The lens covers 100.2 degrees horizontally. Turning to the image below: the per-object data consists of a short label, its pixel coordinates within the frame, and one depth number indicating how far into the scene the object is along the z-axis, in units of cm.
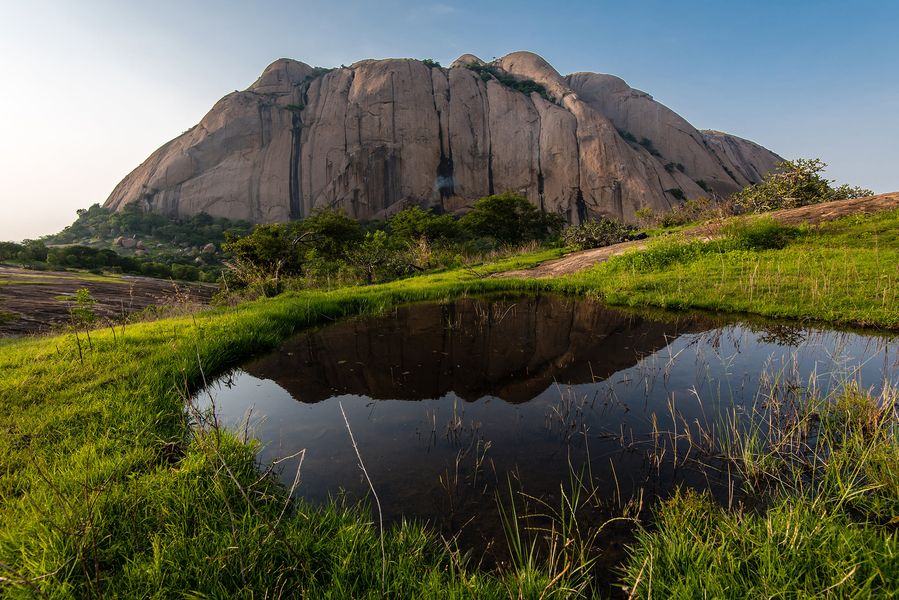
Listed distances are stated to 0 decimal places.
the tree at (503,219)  3144
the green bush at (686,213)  2297
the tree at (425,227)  2814
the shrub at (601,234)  2108
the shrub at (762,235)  1267
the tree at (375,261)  1744
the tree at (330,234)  2423
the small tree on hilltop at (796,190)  1706
